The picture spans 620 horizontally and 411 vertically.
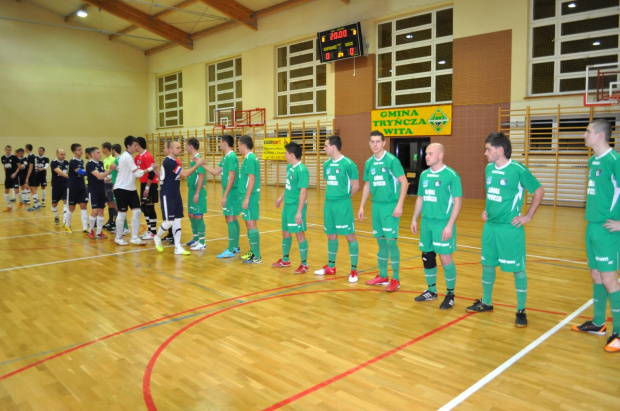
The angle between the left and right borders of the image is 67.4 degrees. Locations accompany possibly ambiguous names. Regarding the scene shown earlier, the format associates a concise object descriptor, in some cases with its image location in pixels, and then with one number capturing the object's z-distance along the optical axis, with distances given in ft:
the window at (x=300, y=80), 69.00
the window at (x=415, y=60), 55.83
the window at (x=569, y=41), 44.45
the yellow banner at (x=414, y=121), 54.65
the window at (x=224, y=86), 82.38
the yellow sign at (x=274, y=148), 71.92
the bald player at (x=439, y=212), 15.56
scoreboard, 60.03
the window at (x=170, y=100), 94.68
